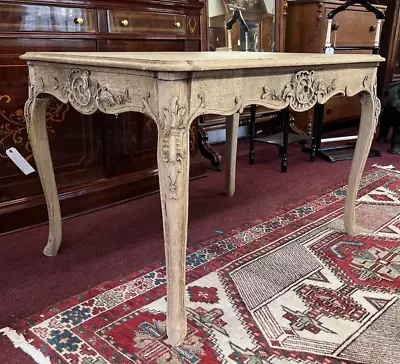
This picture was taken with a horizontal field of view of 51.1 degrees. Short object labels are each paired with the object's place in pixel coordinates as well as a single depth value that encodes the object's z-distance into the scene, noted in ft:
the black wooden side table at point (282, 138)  8.41
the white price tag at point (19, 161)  5.44
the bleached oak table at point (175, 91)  2.97
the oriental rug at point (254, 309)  3.40
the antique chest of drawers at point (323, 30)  10.18
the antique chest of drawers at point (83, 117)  5.26
